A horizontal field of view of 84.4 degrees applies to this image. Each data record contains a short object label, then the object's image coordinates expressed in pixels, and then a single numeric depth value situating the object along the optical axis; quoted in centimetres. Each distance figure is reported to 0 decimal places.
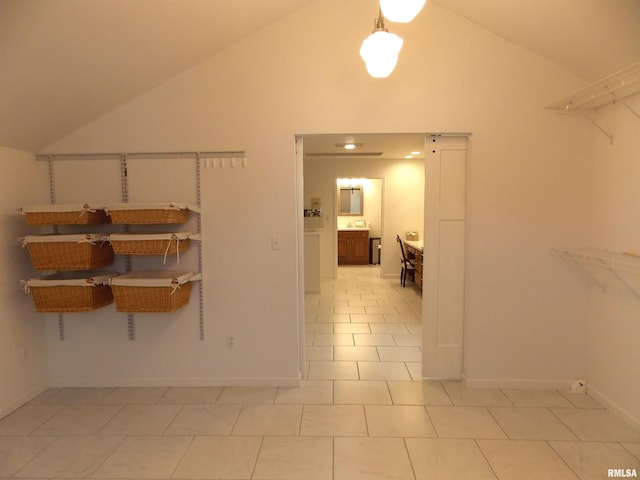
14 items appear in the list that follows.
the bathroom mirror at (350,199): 980
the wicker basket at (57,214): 255
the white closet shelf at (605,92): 211
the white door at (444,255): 296
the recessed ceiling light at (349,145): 513
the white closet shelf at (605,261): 230
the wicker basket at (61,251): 254
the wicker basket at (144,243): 256
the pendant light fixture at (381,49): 169
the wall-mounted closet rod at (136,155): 287
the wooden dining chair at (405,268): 667
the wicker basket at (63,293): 259
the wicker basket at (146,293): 257
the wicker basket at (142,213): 257
